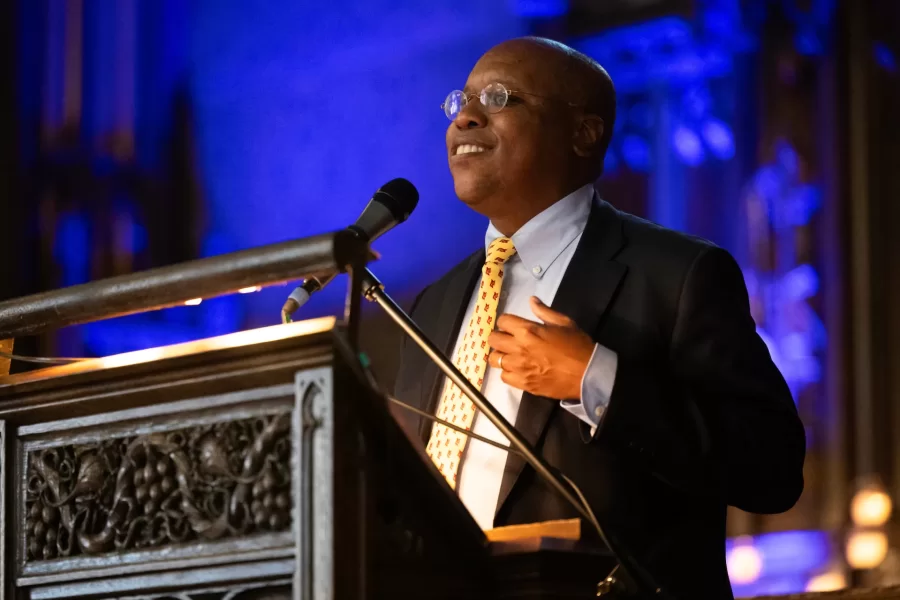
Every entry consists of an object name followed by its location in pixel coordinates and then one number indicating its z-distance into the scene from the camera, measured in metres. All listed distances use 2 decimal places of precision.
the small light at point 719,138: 7.02
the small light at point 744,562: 6.62
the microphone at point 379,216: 2.92
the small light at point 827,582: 6.37
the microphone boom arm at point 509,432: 2.91
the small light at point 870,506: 6.32
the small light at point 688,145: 7.08
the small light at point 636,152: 7.27
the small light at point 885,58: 6.81
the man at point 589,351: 3.39
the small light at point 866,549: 6.31
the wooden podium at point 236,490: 2.47
